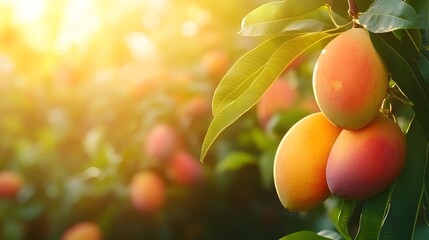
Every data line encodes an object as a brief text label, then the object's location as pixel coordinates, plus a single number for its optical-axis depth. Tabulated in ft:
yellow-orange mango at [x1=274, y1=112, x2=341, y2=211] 4.56
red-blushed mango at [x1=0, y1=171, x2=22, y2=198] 10.63
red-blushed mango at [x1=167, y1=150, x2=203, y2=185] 8.79
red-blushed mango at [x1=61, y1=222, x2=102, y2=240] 9.08
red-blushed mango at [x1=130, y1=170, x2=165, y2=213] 8.80
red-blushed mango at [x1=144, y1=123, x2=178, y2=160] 8.54
